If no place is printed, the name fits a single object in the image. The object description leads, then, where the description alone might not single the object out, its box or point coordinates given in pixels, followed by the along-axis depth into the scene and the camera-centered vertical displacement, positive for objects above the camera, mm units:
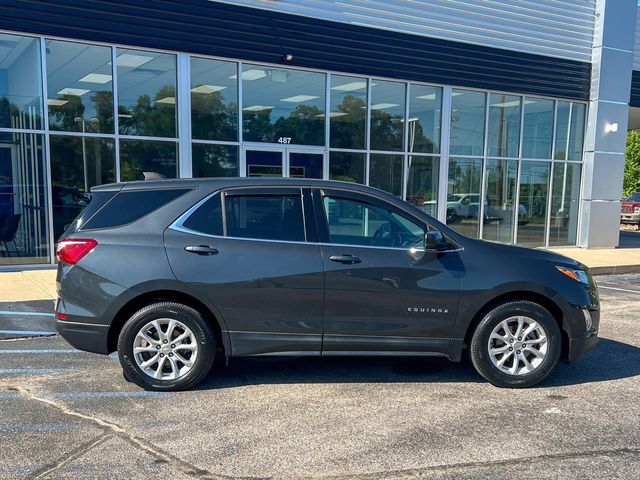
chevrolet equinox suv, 4429 -858
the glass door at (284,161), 12039 +463
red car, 25656 -1113
